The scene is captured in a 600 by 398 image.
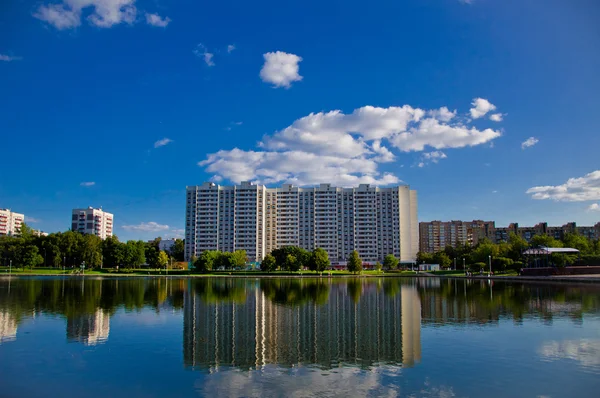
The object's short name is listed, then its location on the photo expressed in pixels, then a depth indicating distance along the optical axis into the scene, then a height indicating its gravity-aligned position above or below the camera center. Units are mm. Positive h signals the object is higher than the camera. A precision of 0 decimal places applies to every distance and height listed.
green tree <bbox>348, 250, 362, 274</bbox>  125500 -5613
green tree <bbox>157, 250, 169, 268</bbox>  128250 -3974
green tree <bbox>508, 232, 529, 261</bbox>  105212 -1472
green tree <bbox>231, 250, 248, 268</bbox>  128438 -4089
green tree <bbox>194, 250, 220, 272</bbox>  122269 -4667
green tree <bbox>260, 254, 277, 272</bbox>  122438 -5320
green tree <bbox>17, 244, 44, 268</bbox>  110500 -2741
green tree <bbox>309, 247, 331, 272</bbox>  123875 -4638
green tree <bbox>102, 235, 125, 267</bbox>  126312 -1880
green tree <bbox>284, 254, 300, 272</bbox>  121688 -5113
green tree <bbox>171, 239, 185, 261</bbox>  175625 -2392
